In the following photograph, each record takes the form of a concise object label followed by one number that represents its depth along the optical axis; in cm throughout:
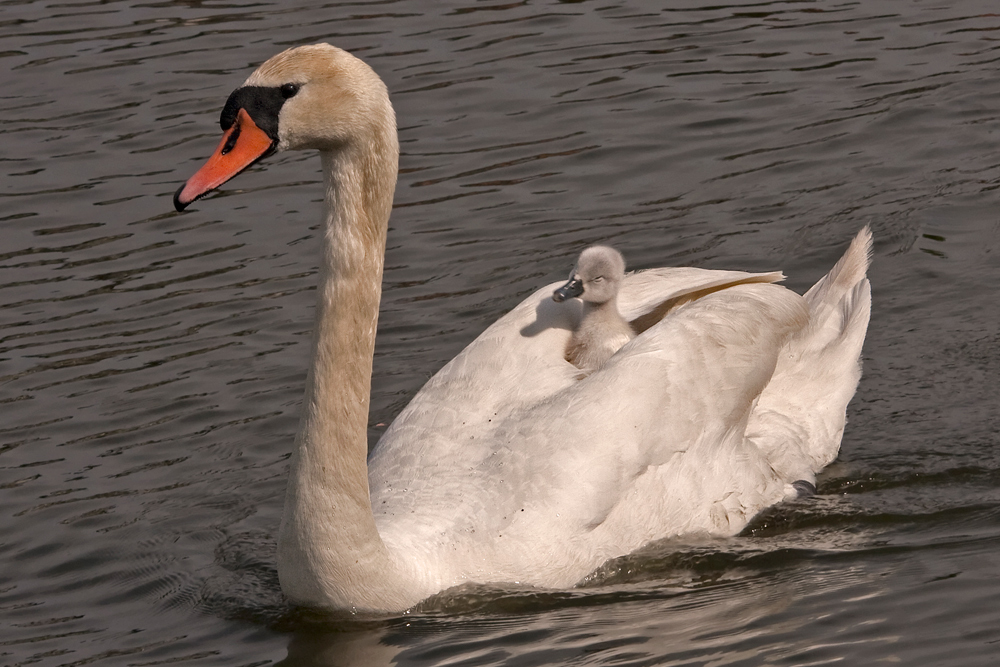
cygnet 1479
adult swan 1148
